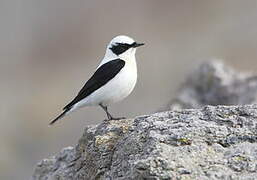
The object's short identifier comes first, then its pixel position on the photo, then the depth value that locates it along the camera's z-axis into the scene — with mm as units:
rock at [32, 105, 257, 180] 10180
